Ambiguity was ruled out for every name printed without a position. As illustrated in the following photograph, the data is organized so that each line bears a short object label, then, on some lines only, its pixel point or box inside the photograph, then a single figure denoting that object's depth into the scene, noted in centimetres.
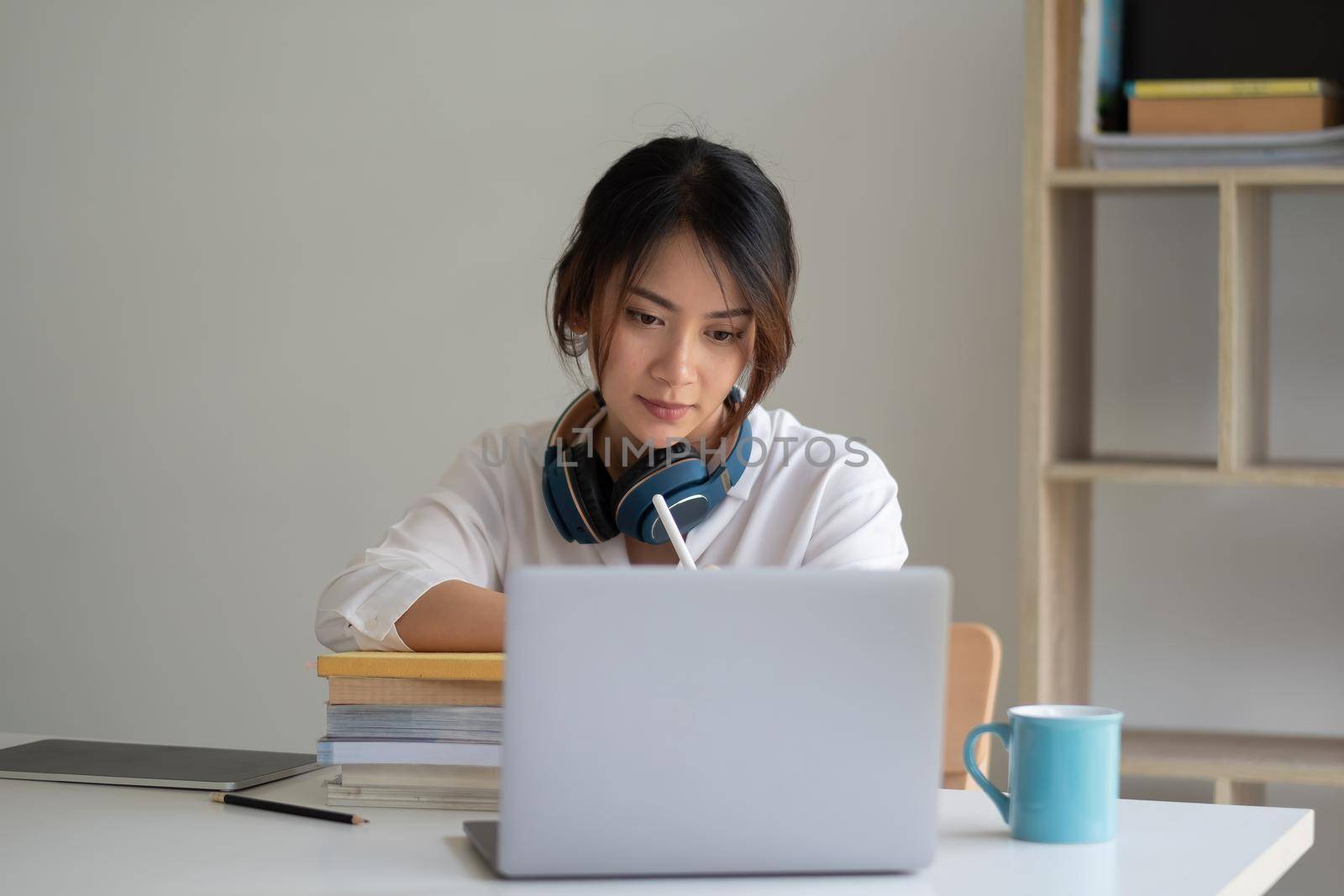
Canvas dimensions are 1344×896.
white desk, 242
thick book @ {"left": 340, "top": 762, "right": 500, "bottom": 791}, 268
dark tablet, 278
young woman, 313
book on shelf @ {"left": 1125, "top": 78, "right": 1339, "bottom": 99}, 354
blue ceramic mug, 253
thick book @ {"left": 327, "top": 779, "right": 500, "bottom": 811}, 267
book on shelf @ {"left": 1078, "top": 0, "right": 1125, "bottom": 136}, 359
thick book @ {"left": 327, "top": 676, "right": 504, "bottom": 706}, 268
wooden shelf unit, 358
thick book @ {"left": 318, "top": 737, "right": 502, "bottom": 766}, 268
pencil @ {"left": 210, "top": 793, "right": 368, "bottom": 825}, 261
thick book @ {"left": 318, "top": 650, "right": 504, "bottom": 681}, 267
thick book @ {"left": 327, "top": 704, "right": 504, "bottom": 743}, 268
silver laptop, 236
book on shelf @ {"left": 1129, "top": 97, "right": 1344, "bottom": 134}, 355
